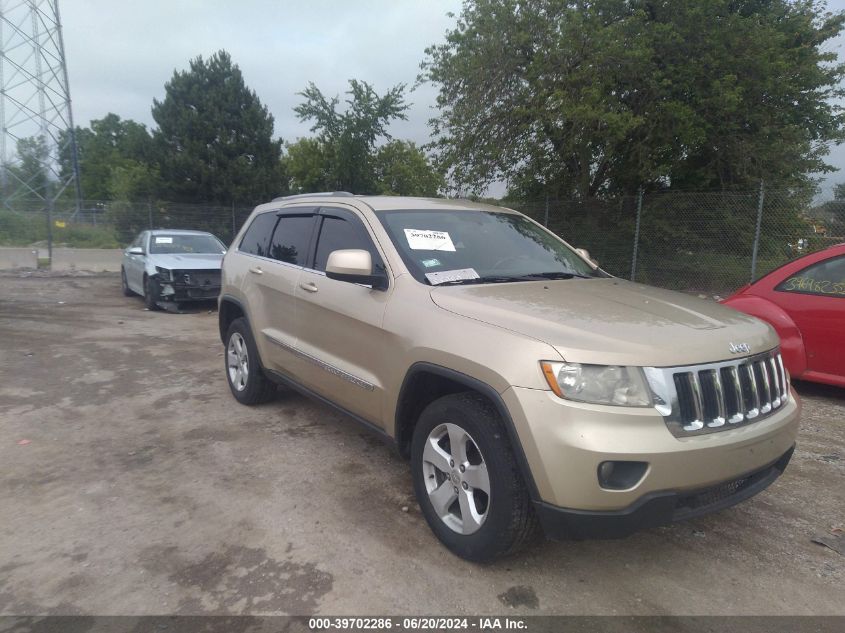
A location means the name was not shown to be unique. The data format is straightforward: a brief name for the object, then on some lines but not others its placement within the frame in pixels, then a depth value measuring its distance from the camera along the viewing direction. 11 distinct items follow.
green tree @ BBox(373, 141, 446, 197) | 27.67
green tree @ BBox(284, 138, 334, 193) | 26.73
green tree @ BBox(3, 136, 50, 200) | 33.47
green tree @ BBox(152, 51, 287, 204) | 26.48
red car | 5.09
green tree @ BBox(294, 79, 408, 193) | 23.59
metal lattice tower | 27.89
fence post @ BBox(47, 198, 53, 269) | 17.72
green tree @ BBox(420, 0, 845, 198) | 12.89
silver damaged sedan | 10.60
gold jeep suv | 2.39
